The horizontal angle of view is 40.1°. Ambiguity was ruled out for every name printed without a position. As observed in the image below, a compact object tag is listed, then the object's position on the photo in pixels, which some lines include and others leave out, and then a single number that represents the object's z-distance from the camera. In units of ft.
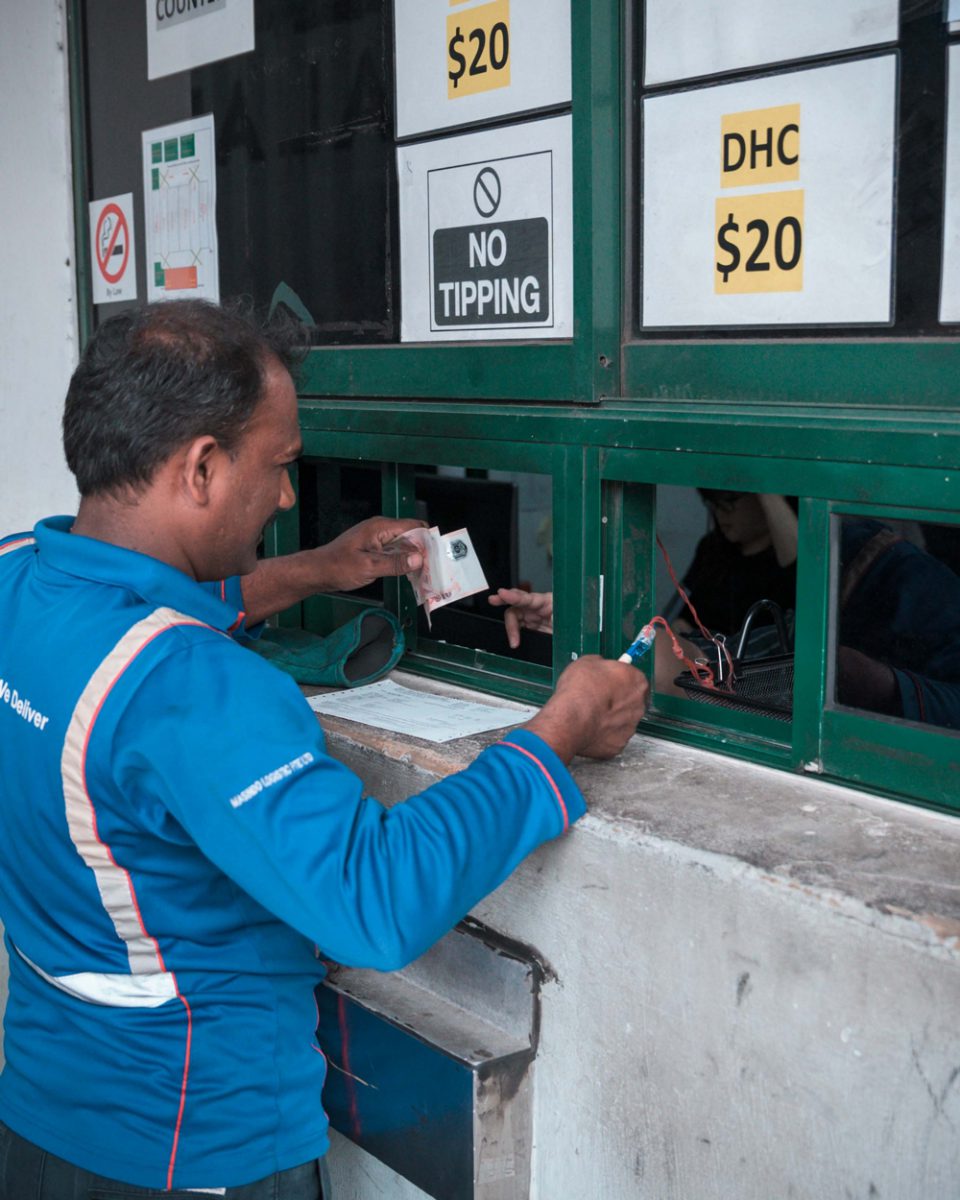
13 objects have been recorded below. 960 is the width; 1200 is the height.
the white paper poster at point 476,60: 6.36
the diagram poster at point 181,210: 8.75
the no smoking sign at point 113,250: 9.50
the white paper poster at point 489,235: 6.44
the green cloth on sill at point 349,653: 7.64
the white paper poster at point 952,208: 4.91
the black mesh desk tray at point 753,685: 6.22
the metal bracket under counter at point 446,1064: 5.77
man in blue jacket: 4.43
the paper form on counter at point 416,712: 6.64
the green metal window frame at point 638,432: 5.21
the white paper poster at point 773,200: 5.24
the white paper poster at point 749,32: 5.20
